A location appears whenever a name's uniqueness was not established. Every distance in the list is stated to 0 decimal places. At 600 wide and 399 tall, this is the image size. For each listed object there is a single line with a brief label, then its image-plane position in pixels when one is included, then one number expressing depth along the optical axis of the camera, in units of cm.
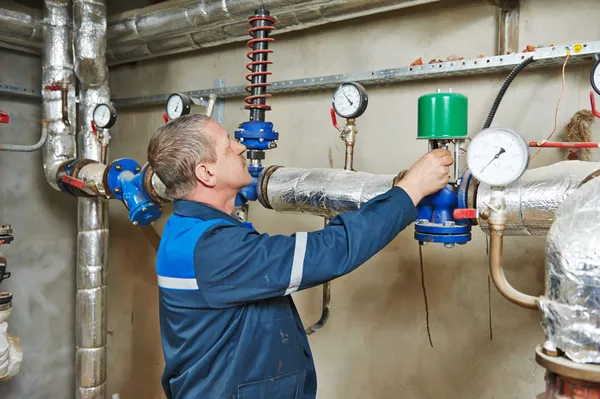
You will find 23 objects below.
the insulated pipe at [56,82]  227
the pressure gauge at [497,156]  97
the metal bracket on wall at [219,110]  228
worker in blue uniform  100
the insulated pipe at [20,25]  222
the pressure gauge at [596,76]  108
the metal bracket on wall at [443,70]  132
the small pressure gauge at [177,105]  178
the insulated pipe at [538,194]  105
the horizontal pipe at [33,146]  215
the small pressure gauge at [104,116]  208
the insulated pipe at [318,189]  132
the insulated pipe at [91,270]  232
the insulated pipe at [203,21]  168
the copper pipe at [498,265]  89
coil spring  154
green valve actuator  110
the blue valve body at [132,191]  180
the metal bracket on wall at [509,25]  153
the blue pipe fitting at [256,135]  150
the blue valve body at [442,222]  115
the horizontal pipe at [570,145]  104
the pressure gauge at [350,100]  137
